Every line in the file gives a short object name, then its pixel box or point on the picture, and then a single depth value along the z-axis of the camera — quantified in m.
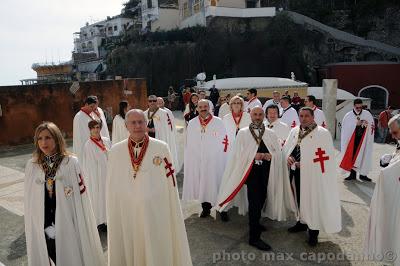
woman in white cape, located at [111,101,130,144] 8.46
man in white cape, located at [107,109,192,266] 3.79
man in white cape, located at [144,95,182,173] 8.70
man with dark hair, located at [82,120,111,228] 5.79
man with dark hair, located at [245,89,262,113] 10.57
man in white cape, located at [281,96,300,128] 9.06
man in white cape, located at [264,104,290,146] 6.63
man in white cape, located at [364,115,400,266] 4.11
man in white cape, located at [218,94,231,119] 10.90
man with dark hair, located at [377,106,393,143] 14.62
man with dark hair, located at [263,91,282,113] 10.81
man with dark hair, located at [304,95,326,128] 8.94
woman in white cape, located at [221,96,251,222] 6.84
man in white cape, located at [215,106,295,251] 5.29
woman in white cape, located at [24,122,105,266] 3.76
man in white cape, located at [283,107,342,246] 5.14
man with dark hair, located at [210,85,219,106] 18.88
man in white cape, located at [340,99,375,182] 8.32
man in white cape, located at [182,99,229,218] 6.41
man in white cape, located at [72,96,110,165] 6.93
